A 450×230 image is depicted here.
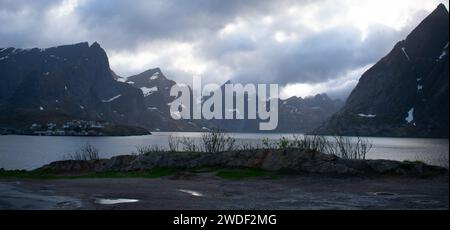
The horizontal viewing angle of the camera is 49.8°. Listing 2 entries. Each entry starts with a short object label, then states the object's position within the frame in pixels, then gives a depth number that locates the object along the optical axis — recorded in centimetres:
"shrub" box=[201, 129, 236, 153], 5934
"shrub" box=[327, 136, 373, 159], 5642
